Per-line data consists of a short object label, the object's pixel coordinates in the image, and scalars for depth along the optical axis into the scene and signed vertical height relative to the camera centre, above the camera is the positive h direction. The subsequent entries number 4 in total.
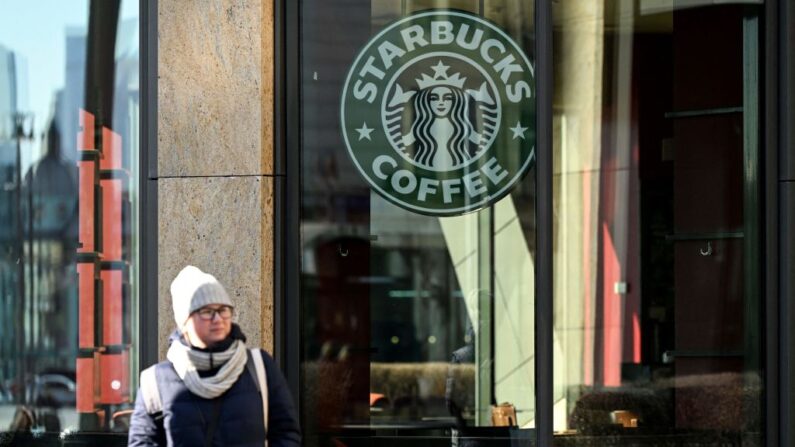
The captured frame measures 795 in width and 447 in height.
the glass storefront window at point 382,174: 14.87 +0.38
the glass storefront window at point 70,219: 15.41 +0.14
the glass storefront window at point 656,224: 15.63 +0.13
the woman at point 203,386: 9.66 -0.54
